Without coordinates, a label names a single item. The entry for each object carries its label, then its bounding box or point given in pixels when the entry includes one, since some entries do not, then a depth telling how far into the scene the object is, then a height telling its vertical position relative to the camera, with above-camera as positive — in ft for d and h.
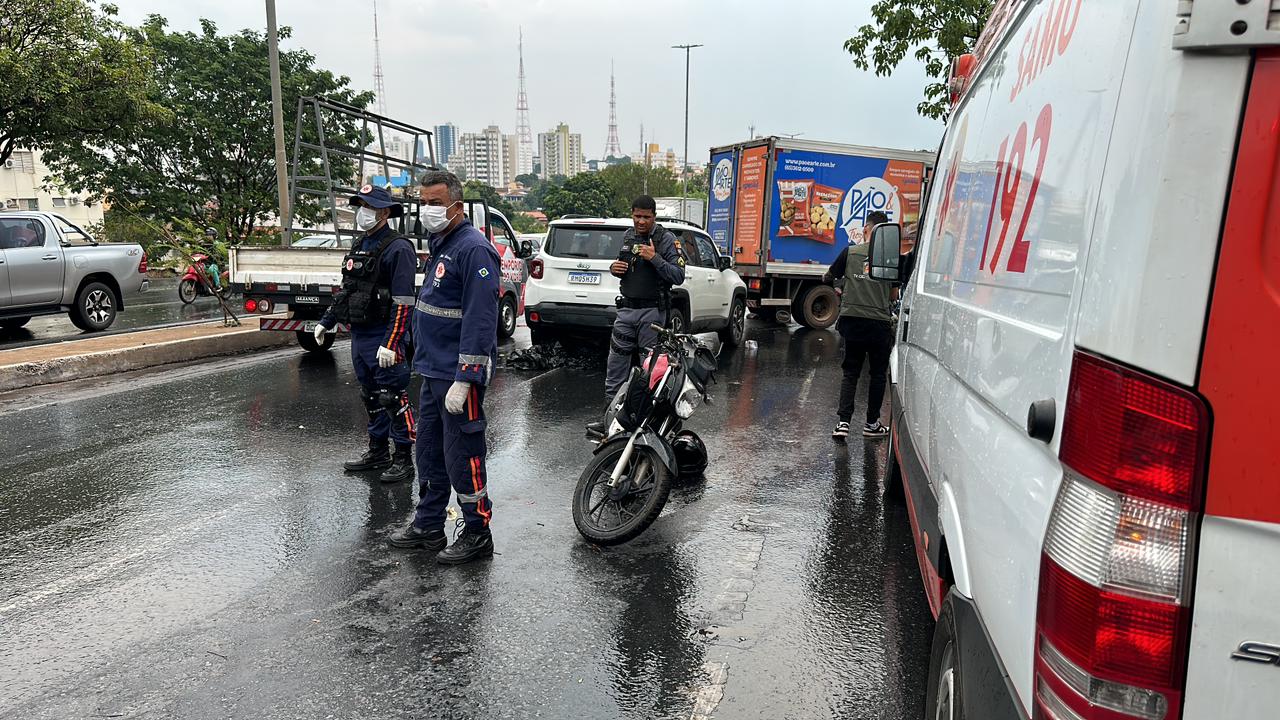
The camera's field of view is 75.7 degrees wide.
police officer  20.63 -1.68
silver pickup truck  37.04 -3.36
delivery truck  45.62 +1.00
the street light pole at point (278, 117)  49.21 +5.52
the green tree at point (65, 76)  50.62 +7.78
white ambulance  3.77 -0.79
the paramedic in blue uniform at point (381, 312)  17.66 -2.18
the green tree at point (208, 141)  81.46 +6.37
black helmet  18.51 -5.21
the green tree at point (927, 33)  39.11 +9.54
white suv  31.63 -2.55
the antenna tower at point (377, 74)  209.05 +34.87
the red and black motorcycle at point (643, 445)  14.46 -4.11
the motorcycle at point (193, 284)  58.18 -5.71
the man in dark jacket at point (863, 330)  21.09 -2.70
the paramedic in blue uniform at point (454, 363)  13.24 -2.43
